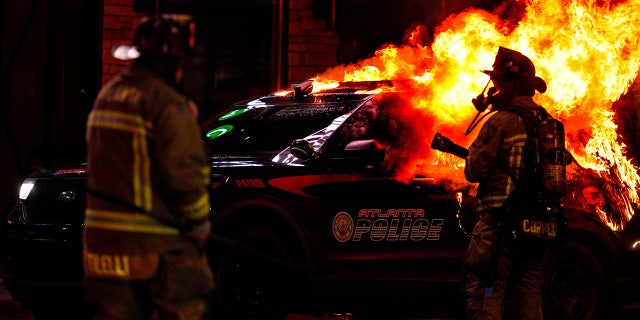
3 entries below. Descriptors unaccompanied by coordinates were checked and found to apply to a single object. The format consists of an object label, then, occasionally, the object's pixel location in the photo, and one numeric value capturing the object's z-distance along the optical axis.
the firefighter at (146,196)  8.58
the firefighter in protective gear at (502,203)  12.74
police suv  13.75
